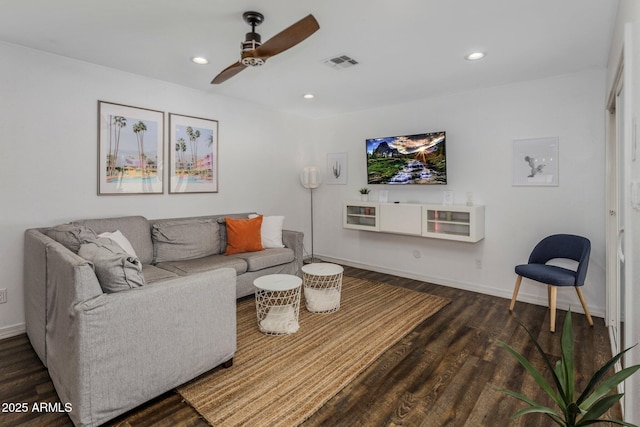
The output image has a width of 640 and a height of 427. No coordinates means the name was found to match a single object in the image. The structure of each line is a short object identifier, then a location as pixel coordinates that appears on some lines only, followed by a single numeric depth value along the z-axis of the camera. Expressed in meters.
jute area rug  1.90
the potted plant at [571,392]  0.91
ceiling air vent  3.05
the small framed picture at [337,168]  5.26
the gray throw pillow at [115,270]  1.83
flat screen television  4.15
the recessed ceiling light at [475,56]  2.92
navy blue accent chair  2.90
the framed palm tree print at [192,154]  3.84
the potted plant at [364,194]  4.82
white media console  3.81
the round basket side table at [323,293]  3.27
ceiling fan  2.01
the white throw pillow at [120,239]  2.92
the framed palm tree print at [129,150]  3.31
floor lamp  5.18
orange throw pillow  3.82
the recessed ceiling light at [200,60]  3.05
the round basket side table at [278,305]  2.82
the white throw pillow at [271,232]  4.08
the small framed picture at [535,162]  3.46
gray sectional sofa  1.69
